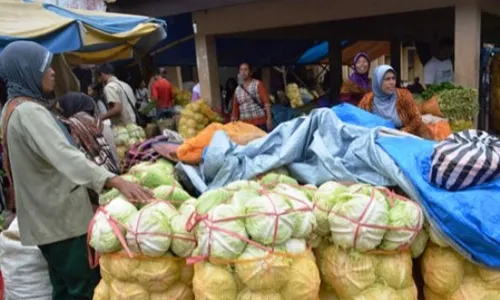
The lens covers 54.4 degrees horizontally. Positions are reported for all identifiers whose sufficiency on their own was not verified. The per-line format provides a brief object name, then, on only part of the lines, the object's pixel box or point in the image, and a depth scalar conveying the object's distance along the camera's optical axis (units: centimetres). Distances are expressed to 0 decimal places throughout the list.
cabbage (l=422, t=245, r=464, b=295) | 238
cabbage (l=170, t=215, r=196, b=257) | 234
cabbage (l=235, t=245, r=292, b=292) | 208
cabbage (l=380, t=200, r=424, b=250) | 224
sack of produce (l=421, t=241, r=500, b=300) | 237
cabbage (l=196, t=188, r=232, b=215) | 233
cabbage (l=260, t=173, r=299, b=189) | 284
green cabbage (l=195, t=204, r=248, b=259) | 211
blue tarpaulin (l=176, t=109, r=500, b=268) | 228
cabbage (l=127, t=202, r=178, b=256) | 231
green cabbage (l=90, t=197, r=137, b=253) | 239
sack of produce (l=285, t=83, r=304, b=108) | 1234
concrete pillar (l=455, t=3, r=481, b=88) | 504
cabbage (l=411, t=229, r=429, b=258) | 246
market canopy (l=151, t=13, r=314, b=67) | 936
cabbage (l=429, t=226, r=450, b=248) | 237
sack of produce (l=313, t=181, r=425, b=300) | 221
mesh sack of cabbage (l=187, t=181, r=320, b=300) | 210
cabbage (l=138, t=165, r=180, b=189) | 306
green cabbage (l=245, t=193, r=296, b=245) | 211
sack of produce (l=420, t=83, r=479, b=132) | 497
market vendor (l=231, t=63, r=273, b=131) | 677
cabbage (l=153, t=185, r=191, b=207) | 278
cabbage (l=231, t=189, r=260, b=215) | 222
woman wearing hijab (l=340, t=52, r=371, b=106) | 610
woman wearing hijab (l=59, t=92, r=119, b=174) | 323
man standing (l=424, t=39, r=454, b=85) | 677
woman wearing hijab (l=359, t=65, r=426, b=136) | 440
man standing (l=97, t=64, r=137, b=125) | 662
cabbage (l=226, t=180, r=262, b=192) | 255
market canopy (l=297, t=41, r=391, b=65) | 1456
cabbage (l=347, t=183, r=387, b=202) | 231
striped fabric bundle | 236
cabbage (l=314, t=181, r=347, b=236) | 235
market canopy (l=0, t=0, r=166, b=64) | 511
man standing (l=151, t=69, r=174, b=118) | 987
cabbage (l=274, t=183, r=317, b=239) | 217
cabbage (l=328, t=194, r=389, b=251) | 220
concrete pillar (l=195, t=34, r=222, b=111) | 743
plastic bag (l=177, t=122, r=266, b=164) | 335
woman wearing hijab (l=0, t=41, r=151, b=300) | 249
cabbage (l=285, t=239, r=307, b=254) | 216
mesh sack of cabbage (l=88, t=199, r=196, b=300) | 234
